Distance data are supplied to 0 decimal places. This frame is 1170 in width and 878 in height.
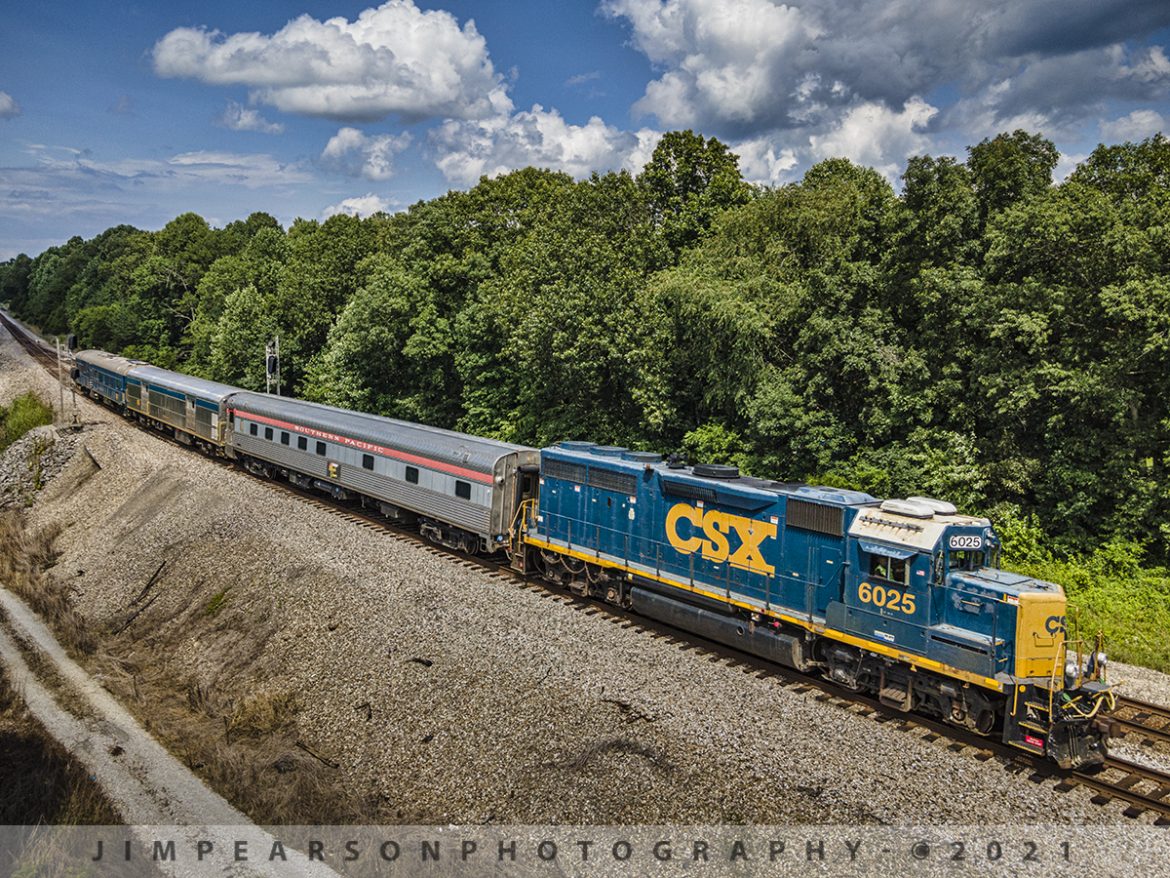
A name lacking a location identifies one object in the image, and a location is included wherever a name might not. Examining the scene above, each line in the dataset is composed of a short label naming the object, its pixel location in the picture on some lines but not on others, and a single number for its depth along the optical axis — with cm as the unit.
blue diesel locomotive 1244
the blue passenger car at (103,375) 5200
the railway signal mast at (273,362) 4897
